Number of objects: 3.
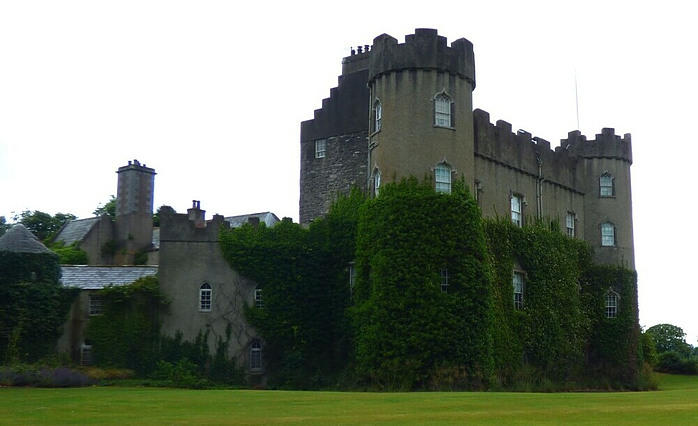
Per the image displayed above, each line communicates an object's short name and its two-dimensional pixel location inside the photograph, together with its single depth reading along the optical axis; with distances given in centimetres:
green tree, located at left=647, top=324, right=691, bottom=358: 7088
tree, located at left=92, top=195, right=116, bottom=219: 7550
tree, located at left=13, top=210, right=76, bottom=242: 6931
